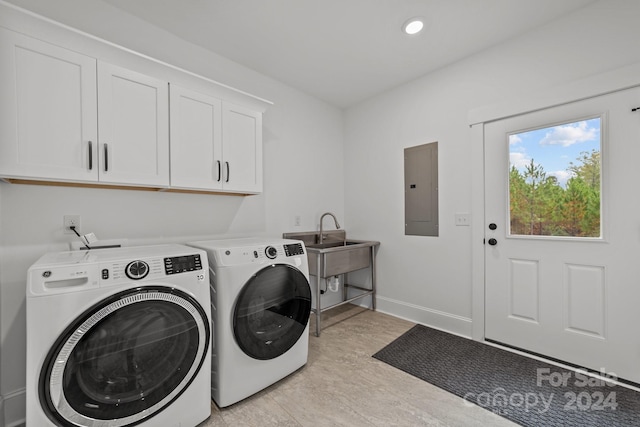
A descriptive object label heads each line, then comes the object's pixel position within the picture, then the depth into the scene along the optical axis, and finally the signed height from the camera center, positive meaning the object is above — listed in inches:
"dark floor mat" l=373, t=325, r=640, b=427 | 58.6 -43.9
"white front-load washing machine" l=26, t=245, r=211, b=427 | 41.4 -21.6
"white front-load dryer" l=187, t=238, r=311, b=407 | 60.9 -24.5
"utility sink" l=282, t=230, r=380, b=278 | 99.2 -15.8
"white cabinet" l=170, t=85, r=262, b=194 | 70.8 +19.9
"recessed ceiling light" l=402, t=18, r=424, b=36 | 76.7 +54.0
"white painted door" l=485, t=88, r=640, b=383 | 67.8 -14.4
